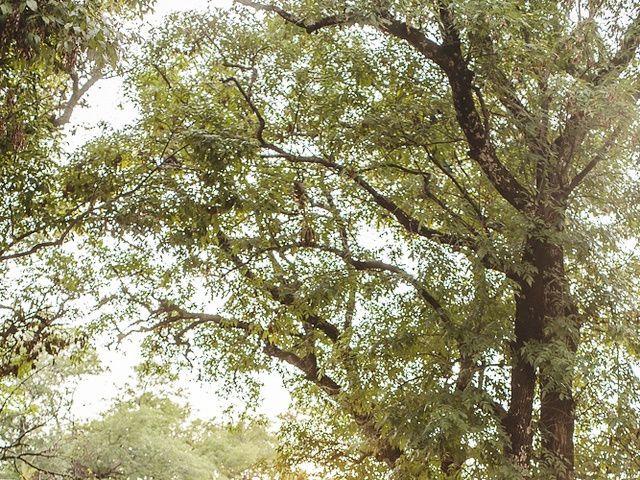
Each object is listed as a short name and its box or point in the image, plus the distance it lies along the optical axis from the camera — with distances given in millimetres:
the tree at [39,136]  4449
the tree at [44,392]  17047
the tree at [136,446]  17203
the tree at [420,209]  6758
